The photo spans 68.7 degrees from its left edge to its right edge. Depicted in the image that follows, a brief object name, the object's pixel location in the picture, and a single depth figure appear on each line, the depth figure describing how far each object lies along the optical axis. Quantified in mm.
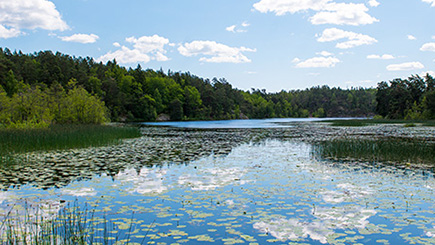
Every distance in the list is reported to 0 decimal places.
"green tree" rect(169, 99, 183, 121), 123250
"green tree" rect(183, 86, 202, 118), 133375
